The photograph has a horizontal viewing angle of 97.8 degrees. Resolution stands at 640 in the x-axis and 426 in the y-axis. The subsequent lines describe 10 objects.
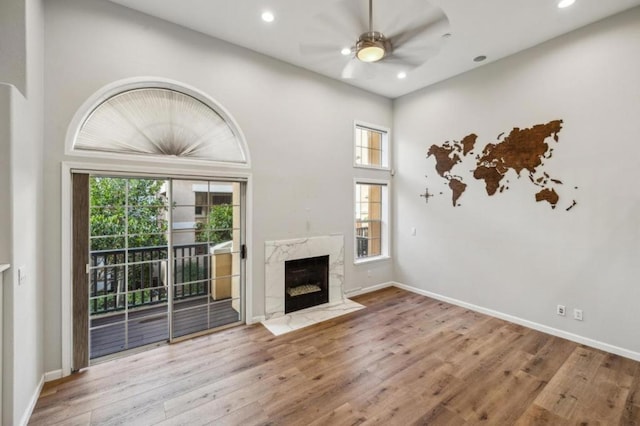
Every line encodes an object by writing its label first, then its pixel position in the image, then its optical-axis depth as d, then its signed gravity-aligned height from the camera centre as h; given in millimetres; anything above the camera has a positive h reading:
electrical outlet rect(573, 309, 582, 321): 3505 -1317
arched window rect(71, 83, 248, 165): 2994 +1001
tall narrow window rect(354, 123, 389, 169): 5406 +1302
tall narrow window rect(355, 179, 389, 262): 5523 -184
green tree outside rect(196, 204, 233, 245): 3637 -201
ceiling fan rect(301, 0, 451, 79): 1849 +1283
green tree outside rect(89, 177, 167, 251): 3027 -15
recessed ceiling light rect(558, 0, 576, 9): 2972 +2229
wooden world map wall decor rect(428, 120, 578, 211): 3742 +765
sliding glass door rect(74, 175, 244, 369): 3068 -599
